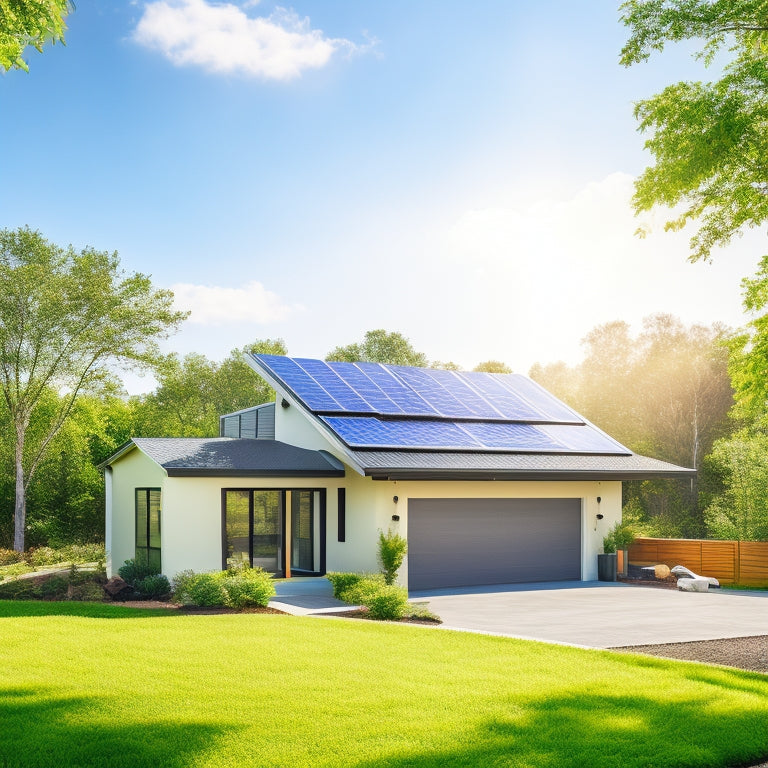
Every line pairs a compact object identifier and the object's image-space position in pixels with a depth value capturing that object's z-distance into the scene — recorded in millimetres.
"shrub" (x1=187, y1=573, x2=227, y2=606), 13875
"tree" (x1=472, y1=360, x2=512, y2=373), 51928
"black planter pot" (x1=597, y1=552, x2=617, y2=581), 20125
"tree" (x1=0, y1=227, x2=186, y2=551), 26734
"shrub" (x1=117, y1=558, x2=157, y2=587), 17094
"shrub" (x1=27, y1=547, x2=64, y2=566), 22516
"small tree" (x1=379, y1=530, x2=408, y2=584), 16812
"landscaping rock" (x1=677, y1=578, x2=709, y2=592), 18297
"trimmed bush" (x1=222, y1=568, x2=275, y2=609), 13766
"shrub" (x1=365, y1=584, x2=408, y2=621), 12992
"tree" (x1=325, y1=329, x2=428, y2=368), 56219
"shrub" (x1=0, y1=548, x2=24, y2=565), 23691
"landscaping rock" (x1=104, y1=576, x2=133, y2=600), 16188
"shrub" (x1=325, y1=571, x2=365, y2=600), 15227
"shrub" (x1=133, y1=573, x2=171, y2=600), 16047
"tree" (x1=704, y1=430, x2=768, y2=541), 25531
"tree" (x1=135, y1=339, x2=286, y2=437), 48469
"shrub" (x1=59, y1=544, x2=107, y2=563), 21788
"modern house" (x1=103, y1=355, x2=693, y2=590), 17281
